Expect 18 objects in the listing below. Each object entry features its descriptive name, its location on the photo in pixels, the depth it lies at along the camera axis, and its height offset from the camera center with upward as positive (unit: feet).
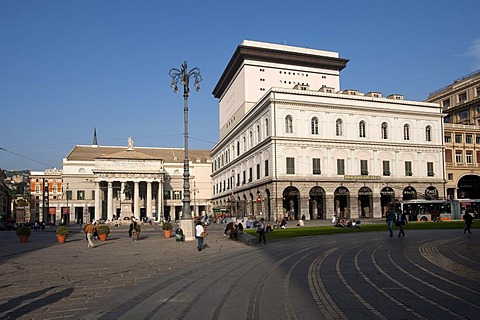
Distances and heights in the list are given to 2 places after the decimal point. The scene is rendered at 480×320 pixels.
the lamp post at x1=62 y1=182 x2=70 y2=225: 345.86 -13.28
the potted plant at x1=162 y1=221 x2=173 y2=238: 116.88 -8.62
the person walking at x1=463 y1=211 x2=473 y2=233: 104.47 -6.88
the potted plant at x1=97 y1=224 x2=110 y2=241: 110.32 -8.56
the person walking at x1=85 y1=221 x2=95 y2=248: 88.74 -6.73
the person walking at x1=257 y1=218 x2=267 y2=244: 91.30 -7.69
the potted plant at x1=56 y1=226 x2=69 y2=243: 105.20 -8.43
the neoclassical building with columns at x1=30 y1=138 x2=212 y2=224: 320.29 +10.70
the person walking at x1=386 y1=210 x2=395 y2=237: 99.25 -6.22
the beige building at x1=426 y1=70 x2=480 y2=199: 250.78 +20.92
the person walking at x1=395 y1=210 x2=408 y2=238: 99.96 -6.62
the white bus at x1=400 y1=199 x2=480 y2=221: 184.69 -7.67
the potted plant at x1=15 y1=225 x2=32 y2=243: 105.91 -8.05
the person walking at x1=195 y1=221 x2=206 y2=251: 75.82 -6.50
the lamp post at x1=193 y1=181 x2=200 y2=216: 348.26 -6.81
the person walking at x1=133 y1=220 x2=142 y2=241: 108.43 -7.81
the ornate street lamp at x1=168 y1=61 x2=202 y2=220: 96.44 +13.77
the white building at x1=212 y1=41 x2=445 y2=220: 208.33 +19.84
